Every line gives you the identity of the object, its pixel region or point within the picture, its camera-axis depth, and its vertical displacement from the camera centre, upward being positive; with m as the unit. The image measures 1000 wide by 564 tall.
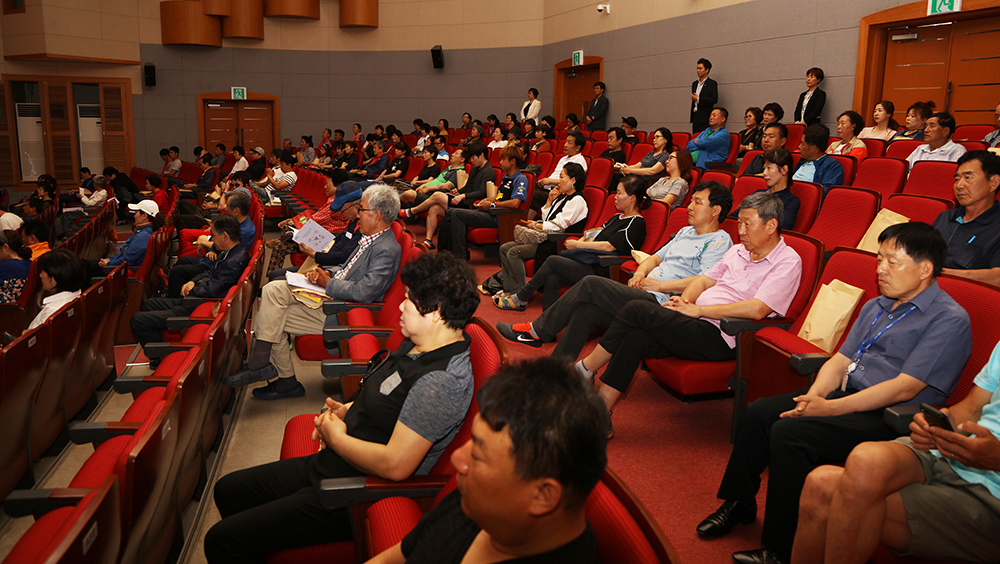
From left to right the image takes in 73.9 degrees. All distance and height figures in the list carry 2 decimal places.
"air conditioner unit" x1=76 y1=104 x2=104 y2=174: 13.98 +0.47
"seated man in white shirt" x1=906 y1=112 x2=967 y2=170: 4.59 +0.27
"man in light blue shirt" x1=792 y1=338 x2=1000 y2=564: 1.50 -0.74
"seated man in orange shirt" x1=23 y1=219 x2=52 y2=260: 5.77 -0.67
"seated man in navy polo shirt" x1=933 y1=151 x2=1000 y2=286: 2.94 -0.16
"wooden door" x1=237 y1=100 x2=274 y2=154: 14.64 +0.85
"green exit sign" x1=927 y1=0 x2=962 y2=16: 5.71 +1.48
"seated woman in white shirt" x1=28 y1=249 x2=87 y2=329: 3.54 -0.63
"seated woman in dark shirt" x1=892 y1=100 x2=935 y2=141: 5.30 +0.48
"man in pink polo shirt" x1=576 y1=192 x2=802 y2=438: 2.69 -0.57
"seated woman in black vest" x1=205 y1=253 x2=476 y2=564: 1.60 -0.67
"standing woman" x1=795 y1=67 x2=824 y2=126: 6.62 +0.75
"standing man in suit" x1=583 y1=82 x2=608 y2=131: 10.25 +0.92
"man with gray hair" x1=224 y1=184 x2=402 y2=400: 3.26 -0.64
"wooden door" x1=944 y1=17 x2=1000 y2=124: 5.79 +0.97
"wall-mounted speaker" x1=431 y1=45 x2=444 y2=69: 13.54 +2.24
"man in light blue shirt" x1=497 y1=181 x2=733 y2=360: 3.13 -0.55
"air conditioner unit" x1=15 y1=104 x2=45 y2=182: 13.68 +0.33
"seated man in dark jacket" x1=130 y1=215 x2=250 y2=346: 3.93 -0.69
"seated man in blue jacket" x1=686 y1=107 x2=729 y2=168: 6.47 +0.30
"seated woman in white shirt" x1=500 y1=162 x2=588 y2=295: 4.74 -0.37
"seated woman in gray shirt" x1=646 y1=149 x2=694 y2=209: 5.04 -0.06
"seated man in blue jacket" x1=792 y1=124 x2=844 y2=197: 4.53 +0.10
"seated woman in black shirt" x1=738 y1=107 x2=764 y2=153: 6.21 +0.41
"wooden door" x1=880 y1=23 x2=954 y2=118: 6.17 +1.04
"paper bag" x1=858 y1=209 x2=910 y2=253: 3.16 -0.23
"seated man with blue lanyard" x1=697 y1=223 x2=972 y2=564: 1.90 -0.63
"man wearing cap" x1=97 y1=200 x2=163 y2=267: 5.32 -0.71
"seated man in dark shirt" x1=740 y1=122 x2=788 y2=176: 5.22 +0.30
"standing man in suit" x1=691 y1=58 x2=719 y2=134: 7.91 +0.91
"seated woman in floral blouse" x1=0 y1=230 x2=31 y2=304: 4.49 -0.80
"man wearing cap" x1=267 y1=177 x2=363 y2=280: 4.00 -0.50
